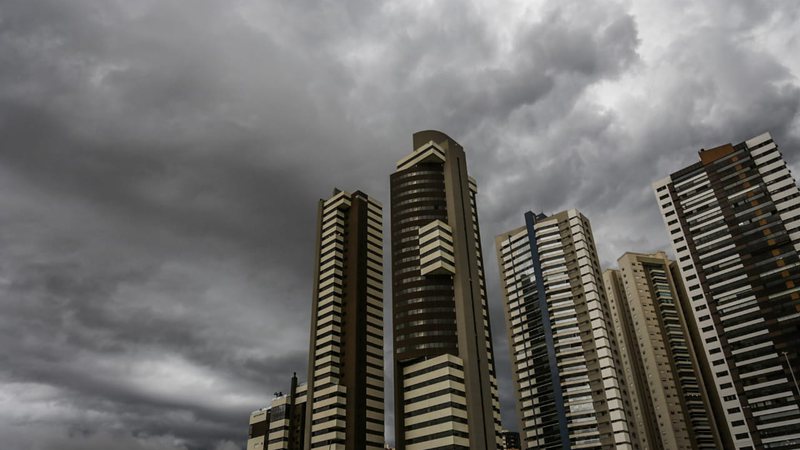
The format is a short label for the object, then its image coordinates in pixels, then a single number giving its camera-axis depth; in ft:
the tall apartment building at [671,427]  628.69
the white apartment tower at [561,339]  471.21
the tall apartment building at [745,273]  401.33
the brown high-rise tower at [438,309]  371.15
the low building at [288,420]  555.32
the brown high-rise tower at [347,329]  452.35
